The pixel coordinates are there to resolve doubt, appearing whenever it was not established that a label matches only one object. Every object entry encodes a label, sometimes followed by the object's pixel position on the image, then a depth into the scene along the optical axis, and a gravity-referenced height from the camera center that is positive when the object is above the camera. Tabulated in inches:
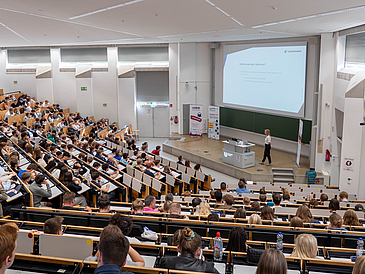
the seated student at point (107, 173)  350.3 -86.0
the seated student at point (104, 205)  216.2 -73.3
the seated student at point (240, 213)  222.2 -81.2
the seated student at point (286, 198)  311.4 -99.9
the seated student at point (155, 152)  521.8 -95.0
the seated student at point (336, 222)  205.7 -80.7
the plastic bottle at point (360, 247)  157.4 -76.0
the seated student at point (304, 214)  222.7 -81.8
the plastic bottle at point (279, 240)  165.3 -76.4
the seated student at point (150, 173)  380.8 -93.5
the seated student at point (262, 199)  291.6 -94.4
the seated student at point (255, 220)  204.8 -78.7
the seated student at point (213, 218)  207.6 -78.4
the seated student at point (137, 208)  214.4 -74.4
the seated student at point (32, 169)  290.3 -67.0
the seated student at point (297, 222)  199.3 -77.9
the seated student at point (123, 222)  157.1 -61.5
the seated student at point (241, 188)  356.8 -104.9
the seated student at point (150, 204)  241.3 -81.5
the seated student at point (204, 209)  233.0 -82.4
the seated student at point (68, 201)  223.0 -72.8
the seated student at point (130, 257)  125.1 -64.6
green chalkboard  577.0 -62.4
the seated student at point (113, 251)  99.9 -47.9
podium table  504.4 -97.5
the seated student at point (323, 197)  308.2 -98.5
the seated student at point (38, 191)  255.0 -75.1
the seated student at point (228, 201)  263.4 -88.1
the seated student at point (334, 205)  261.0 -89.2
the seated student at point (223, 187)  347.1 -99.4
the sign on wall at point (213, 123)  680.4 -67.0
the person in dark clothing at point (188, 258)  129.5 -66.1
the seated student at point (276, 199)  279.3 -90.5
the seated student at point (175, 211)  216.8 -77.7
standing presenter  507.5 -83.8
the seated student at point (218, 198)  273.2 -89.2
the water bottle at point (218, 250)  151.0 -71.5
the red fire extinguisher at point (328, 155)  475.4 -92.5
